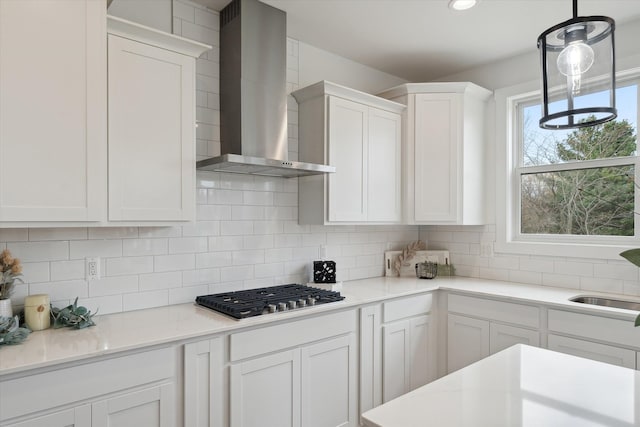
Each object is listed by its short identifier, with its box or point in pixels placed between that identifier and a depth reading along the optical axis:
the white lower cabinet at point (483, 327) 2.63
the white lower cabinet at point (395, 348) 2.58
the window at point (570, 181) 2.81
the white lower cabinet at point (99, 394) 1.44
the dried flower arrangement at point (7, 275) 1.73
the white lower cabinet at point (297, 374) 2.00
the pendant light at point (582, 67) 1.16
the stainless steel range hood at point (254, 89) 2.37
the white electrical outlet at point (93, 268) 2.07
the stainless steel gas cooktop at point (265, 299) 2.09
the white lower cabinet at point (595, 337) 2.22
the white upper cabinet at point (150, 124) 1.88
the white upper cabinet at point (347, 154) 2.77
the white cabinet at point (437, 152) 3.22
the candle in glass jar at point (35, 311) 1.80
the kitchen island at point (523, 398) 1.04
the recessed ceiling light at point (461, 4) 2.40
